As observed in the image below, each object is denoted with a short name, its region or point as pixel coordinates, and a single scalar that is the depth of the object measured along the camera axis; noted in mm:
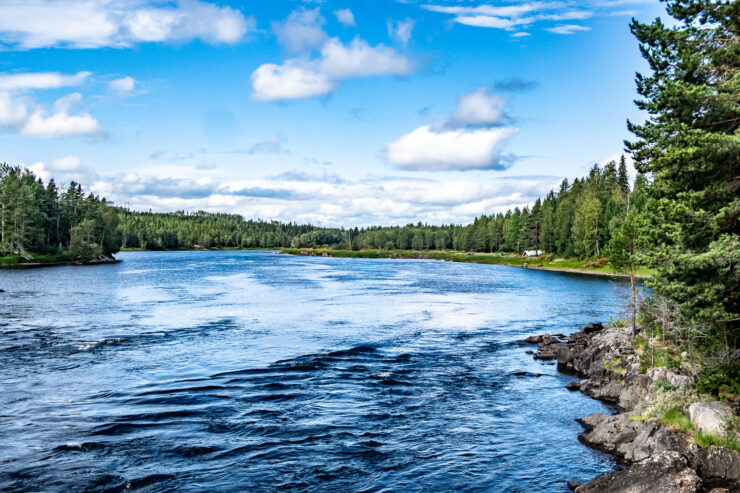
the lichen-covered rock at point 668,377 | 24156
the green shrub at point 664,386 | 23591
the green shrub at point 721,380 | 21703
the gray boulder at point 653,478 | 17047
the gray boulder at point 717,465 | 17828
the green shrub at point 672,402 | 22453
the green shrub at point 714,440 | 19047
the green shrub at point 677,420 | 21297
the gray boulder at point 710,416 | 19869
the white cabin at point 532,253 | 163650
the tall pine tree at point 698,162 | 18453
